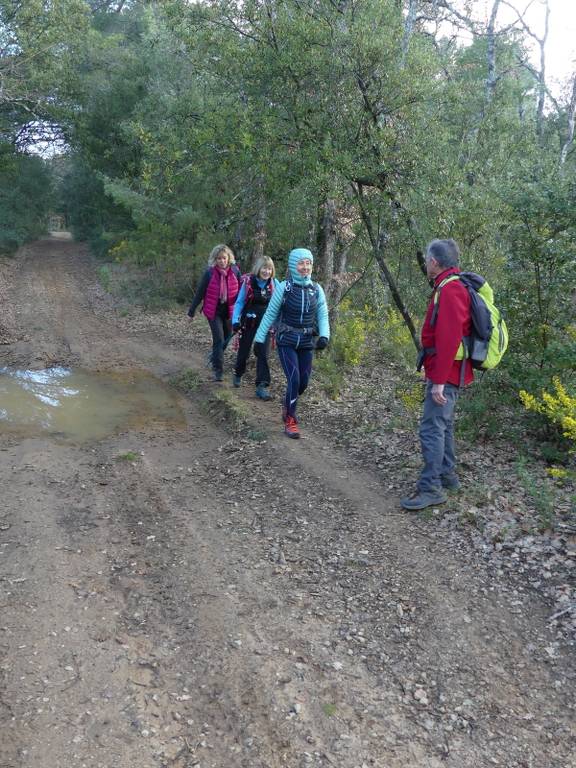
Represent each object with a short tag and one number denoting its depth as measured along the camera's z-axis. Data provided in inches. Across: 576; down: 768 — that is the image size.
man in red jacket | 197.0
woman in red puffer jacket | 369.4
